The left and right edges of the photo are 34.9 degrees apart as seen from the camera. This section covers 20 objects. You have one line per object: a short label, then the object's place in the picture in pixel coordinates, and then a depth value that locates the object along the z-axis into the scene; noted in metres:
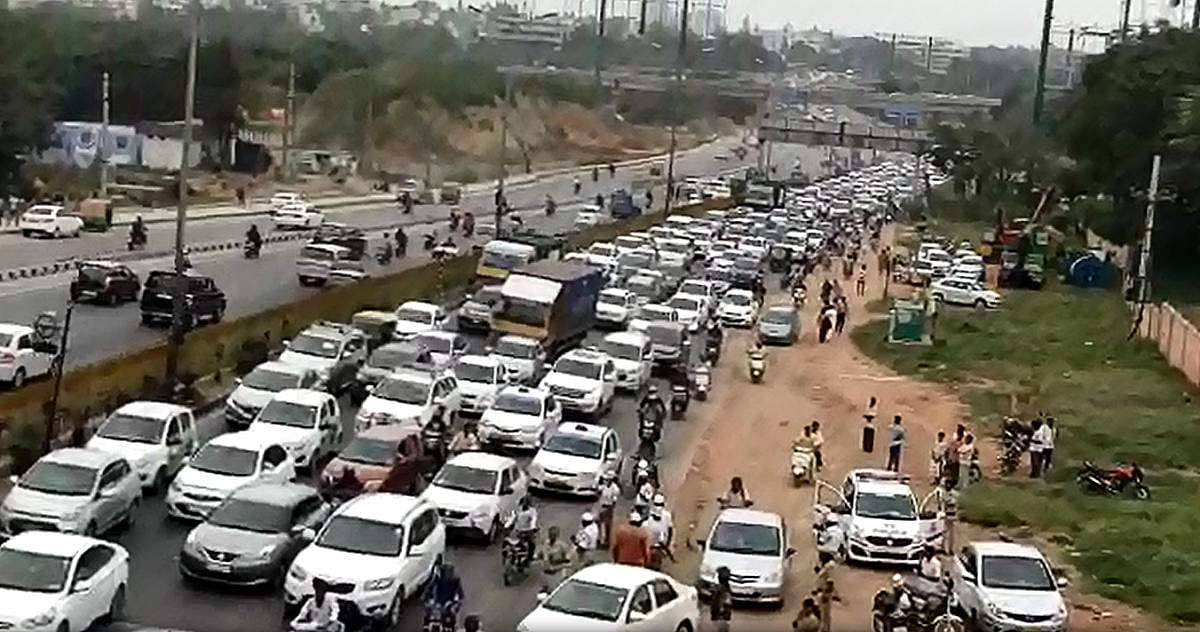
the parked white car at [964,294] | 58.78
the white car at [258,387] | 28.67
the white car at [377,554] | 18.28
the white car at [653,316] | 44.22
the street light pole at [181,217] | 30.13
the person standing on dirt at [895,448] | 30.92
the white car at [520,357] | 34.59
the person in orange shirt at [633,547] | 21.17
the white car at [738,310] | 51.06
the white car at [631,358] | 37.72
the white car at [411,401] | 28.47
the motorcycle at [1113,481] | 29.67
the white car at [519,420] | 29.16
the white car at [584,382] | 33.66
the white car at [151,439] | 23.70
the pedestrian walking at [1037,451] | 31.36
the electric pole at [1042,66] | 102.62
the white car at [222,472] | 22.16
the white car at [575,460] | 26.39
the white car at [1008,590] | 19.98
